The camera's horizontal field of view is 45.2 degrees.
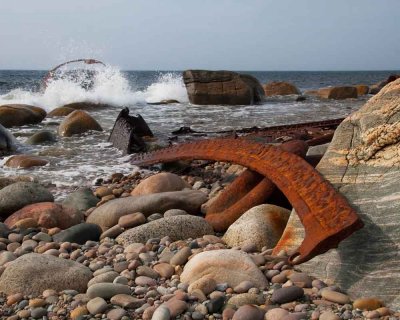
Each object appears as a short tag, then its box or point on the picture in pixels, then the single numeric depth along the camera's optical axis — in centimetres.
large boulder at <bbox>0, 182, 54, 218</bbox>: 366
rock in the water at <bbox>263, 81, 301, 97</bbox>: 2152
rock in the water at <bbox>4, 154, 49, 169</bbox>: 566
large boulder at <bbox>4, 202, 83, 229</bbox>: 322
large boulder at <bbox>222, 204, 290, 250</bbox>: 250
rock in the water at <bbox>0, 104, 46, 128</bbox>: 977
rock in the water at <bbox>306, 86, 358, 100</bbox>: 1886
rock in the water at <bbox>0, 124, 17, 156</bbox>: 673
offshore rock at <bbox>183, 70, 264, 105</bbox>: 1526
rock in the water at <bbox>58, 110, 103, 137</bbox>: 834
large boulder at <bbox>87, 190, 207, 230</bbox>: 325
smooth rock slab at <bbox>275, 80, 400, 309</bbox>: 187
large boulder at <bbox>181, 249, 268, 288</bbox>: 201
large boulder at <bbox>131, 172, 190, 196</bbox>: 390
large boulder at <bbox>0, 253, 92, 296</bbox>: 208
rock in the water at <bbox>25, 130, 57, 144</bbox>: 749
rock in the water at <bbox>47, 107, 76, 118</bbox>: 1211
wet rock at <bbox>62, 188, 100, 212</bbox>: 382
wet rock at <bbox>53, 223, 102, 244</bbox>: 284
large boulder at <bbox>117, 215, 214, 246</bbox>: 271
